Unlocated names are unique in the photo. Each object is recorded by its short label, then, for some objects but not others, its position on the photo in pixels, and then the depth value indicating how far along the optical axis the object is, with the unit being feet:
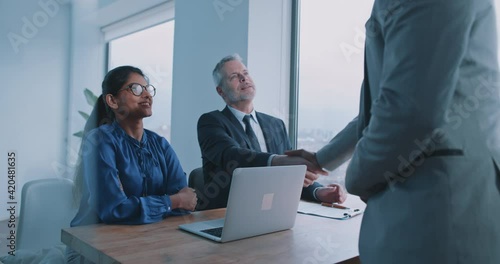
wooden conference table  3.24
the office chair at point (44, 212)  5.95
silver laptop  3.66
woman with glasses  4.65
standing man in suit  2.10
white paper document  5.03
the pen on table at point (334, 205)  5.55
